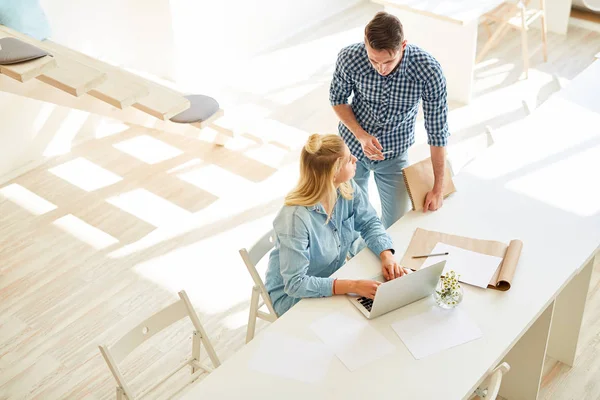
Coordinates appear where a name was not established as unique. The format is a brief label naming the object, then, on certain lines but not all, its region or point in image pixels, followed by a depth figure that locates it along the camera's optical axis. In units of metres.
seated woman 2.97
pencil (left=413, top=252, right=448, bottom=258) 3.16
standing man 3.15
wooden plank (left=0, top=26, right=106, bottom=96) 4.31
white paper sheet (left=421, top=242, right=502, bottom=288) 3.03
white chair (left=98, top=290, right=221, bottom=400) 2.91
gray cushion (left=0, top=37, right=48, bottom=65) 4.18
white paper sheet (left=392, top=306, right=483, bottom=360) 2.75
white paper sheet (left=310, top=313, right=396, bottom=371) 2.71
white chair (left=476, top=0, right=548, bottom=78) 6.04
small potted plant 2.88
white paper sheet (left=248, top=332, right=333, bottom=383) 2.67
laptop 2.78
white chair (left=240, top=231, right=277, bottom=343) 3.26
